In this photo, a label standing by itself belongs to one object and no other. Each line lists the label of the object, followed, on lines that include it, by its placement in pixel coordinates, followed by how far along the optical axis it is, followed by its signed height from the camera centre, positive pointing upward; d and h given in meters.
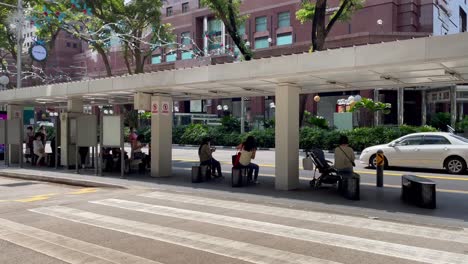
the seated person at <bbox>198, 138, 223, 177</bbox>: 14.05 -0.90
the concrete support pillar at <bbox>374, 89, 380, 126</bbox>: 31.70 +0.53
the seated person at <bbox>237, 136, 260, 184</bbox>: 12.72 -0.78
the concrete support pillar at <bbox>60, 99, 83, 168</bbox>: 17.73 -0.17
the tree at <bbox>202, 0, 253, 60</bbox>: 27.63 +7.21
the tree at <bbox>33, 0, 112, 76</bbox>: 28.67 +7.75
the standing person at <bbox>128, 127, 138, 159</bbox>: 16.69 -0.57
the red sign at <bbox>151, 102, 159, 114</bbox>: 14.80 +0.62
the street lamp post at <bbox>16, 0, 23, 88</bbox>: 24.23 +5.16
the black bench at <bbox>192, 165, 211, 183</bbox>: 13.55 -1.50
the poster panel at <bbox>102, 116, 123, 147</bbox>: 15.16 -0.19
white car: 15.86 -1.03
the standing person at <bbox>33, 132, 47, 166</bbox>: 19.20 -0.97
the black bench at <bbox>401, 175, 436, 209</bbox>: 9.47 -1.51
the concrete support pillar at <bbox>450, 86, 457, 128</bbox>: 28.92 +1.34
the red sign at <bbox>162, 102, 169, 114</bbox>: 14.95 +0.61
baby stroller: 11.72 -1.20
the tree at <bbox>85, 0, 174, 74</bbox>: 33.44 +8.55
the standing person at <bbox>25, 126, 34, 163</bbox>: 20.21 -0.76
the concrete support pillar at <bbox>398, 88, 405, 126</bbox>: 30.80 +1.39
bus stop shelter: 8.88 +1.21
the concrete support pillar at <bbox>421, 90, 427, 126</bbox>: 33.78 +1.46
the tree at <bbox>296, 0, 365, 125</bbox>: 26.30 +6.96
